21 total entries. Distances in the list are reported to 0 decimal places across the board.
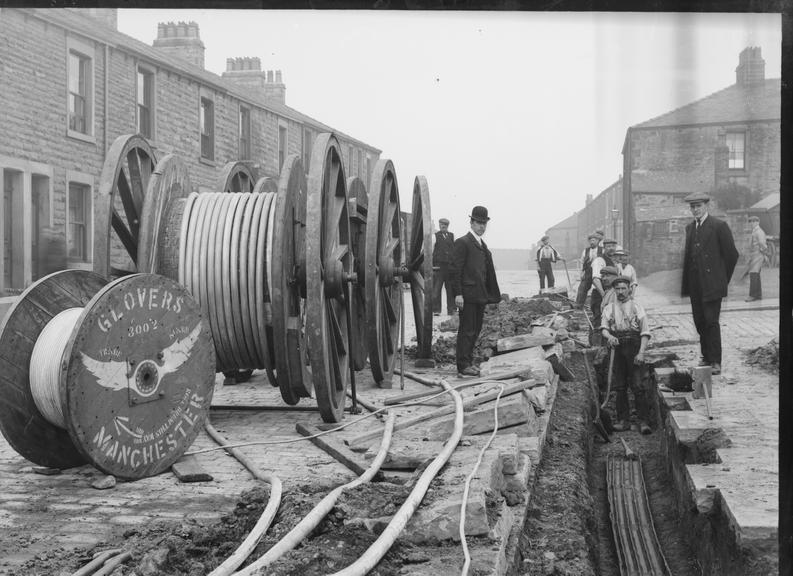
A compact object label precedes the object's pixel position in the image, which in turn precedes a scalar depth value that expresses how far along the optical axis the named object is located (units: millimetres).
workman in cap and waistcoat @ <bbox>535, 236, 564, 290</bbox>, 19375
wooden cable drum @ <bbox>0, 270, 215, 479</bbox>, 5148
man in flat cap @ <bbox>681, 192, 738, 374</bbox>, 8930
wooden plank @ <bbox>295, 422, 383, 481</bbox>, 5770
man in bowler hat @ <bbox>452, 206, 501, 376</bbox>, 9727
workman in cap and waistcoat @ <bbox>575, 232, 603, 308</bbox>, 15217
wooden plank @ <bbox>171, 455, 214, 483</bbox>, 5512
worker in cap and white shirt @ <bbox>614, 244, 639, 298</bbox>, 11520
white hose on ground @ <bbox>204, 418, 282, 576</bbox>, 3457
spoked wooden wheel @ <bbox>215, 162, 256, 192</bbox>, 9211
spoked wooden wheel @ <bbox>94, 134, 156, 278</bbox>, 7055
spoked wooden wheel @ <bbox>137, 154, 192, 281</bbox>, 7520
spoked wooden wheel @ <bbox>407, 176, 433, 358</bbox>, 9609
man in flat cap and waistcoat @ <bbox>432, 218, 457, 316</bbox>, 16189
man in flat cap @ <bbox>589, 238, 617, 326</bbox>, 12945
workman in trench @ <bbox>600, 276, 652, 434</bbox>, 9750
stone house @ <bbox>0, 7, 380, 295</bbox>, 11469
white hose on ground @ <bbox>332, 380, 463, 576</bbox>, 3406
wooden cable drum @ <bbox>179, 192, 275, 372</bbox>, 7285
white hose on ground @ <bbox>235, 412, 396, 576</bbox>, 3406
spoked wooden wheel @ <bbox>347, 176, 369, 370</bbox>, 9180
